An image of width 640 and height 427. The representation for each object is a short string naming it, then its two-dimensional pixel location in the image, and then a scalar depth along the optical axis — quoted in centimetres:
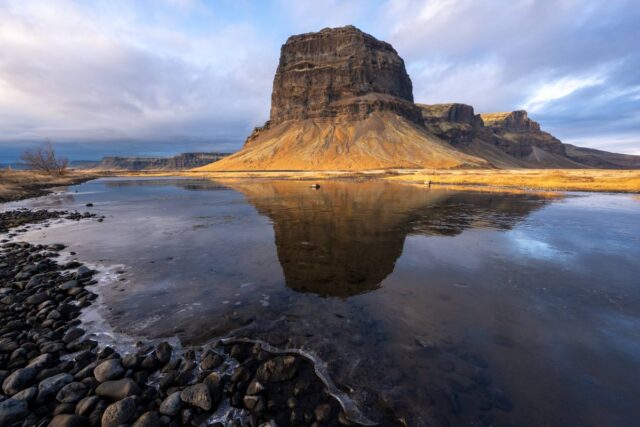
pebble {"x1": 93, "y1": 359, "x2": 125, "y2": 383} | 658
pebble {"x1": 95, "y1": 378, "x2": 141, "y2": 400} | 606
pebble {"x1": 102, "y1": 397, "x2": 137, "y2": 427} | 544
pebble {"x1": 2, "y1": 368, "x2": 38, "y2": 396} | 613
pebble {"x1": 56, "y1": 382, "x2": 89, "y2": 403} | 599
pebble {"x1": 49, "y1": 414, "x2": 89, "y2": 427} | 530
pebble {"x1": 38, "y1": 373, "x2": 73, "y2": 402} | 602
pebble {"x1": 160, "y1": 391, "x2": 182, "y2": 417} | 572
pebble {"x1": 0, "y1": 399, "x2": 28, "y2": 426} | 538
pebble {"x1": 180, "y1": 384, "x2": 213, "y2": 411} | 589
